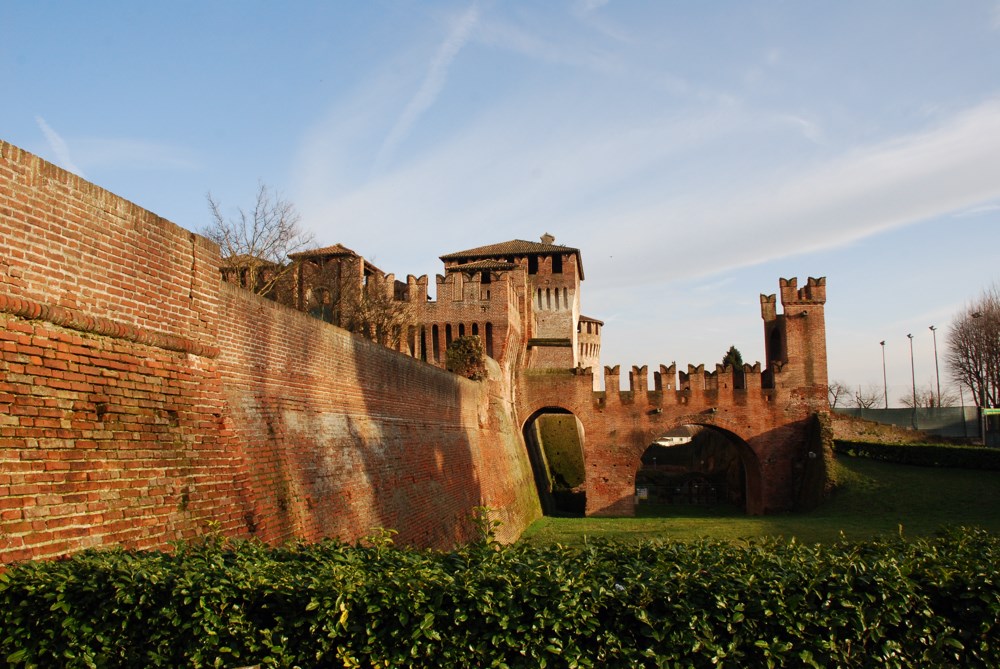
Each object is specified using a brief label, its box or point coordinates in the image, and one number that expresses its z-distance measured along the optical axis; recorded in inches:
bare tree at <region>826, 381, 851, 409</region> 3063.5
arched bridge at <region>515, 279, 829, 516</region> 1144.2
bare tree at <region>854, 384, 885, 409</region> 3061.0
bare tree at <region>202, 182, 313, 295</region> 1011.3
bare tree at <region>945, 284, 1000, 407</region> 1739.7
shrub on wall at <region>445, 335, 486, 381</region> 864.9
